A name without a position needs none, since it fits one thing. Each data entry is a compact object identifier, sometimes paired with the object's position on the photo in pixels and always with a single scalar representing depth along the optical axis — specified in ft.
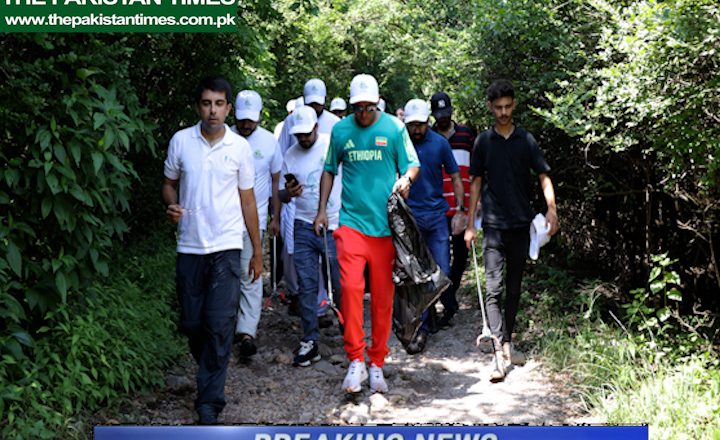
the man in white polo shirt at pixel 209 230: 18.26
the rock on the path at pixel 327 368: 23.11
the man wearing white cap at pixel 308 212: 23.97
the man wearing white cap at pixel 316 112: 27.89
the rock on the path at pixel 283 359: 23.99
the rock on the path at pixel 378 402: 20.06
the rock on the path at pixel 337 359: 24.27
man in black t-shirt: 22.21
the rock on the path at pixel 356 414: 19.36
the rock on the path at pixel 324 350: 24.89
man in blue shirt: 25.66
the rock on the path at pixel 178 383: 20.90
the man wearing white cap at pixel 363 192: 20.40
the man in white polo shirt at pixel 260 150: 25.12
